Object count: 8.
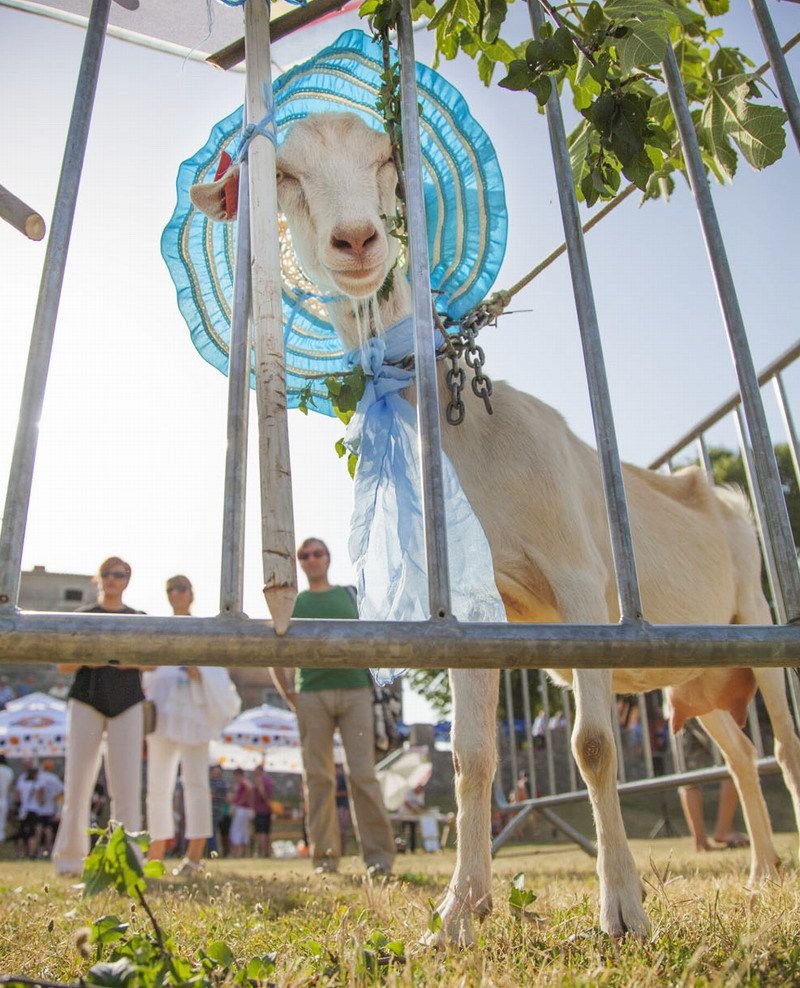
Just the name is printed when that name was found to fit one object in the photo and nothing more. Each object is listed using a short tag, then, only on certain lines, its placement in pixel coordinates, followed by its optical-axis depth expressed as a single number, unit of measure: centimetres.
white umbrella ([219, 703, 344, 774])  1655
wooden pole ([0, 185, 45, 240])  157
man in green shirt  539
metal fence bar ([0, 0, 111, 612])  125
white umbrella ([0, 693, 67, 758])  1566
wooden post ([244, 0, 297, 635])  128
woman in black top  496
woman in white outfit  551
